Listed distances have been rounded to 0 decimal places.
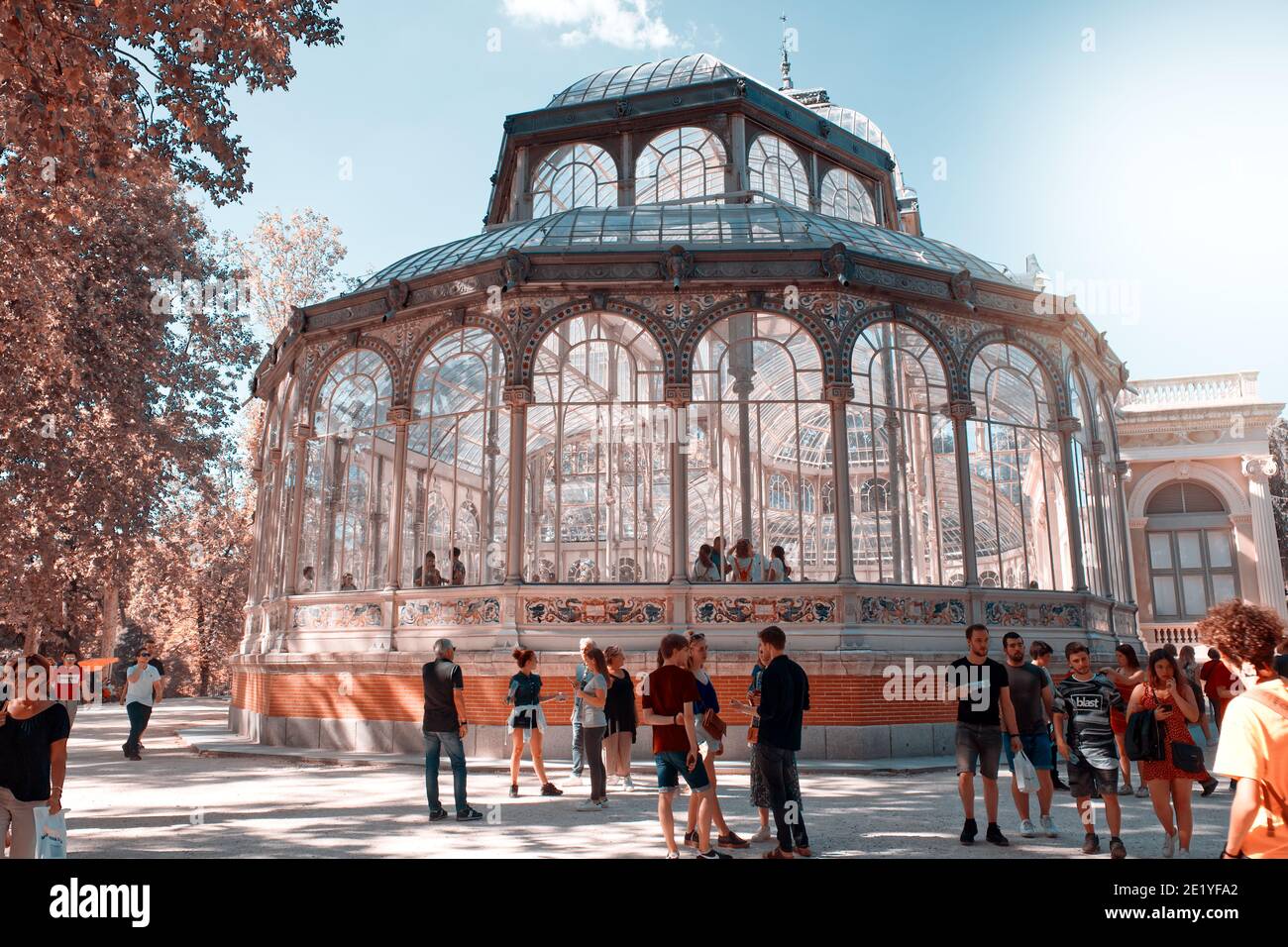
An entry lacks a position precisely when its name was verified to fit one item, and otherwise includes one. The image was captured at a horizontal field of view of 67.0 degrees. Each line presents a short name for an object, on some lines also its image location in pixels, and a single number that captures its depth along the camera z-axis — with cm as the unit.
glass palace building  1416
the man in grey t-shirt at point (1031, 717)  805
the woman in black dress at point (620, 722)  932
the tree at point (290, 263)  3275
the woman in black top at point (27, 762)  513
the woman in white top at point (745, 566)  1438
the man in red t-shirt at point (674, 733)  689
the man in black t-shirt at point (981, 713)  758
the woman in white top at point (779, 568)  1445
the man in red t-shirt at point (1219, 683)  1143
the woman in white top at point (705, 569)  1454
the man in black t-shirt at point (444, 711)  915
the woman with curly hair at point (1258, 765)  340
